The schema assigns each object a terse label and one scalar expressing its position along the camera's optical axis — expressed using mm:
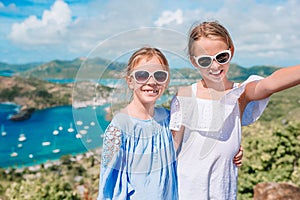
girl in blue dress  1215
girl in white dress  1271
